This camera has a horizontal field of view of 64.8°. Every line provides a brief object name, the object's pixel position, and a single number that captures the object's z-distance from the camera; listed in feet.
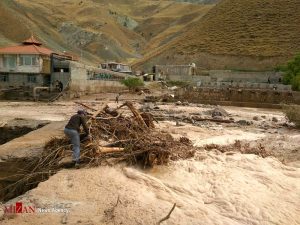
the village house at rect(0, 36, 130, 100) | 71.79
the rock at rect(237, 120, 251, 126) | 40.66
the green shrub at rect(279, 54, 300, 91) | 76.41
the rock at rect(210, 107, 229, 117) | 45.92
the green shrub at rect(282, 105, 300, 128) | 38.84
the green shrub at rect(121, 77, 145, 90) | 88.24
